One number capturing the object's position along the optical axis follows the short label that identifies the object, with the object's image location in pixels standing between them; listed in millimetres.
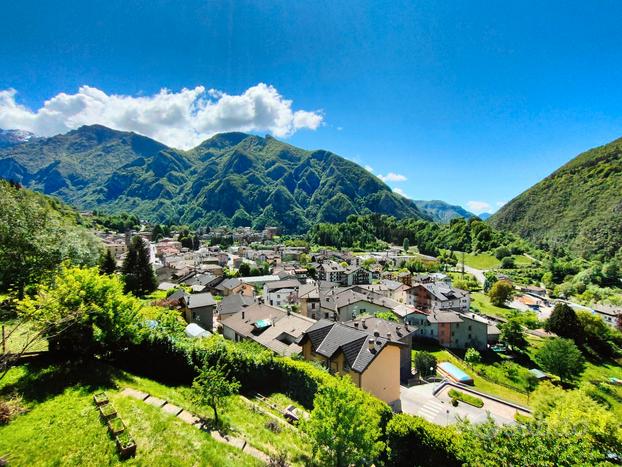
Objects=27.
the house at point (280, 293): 65562
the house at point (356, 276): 100756
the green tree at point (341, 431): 12906
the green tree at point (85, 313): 14938
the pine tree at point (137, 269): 56938
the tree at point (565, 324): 61469
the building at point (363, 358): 23656
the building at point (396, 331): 33344
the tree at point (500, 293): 86500
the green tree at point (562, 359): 44594
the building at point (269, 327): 32344
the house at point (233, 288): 68875
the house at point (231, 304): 49188
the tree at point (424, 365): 36844
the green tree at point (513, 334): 54781
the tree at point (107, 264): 51584
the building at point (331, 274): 100875
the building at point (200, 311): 44194
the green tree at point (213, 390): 14477
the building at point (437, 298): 69625
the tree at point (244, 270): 92875
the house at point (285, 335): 30906
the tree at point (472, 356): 47469
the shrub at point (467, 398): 26078
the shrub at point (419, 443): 14195
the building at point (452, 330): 52938
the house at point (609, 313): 74981
